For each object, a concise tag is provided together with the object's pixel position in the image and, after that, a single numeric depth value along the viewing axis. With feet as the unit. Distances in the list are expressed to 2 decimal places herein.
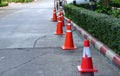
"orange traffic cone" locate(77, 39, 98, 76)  17.10
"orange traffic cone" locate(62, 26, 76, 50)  26.18
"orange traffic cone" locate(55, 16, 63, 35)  35.86
